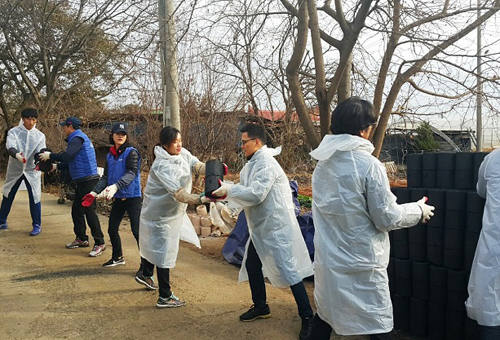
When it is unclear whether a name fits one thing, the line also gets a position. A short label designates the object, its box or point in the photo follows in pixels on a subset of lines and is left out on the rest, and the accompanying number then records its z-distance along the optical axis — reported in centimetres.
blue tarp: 482
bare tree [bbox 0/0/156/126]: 1223
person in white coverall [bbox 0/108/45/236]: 625
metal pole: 477
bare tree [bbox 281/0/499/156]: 476
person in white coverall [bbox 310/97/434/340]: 234
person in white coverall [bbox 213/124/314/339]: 319
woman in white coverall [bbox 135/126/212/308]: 375
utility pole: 561
